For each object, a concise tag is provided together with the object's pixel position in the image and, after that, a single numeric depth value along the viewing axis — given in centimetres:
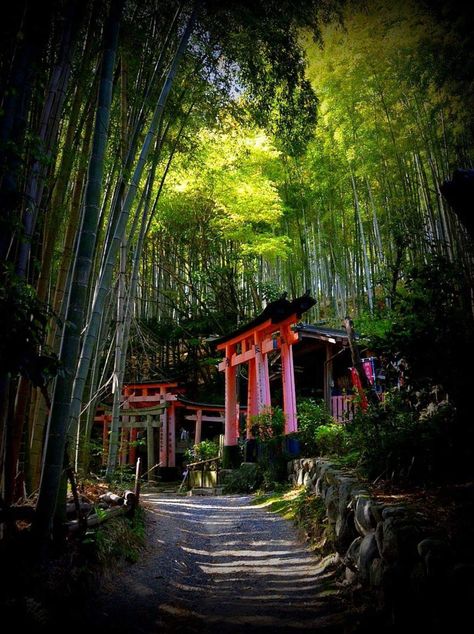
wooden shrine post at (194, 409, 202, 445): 1190
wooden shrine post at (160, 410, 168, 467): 1110
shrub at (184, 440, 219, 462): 1058
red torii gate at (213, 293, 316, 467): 774
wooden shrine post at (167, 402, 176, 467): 1126
